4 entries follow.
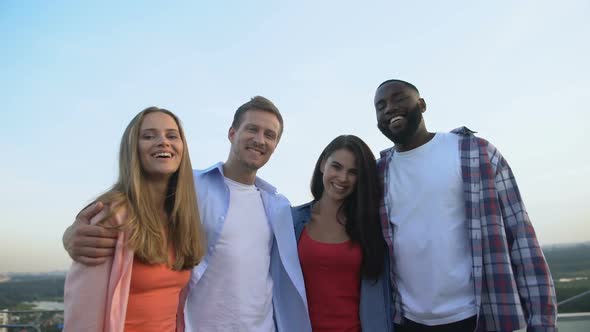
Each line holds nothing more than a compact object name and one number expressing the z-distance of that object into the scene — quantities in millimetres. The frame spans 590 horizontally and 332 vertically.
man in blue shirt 2410
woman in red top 2664
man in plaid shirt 2281
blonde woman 1674
